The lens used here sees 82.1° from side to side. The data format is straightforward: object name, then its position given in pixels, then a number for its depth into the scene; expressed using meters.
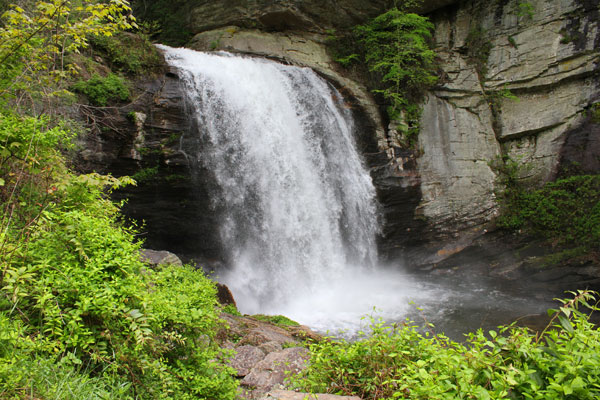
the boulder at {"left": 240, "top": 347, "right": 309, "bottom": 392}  3.71
